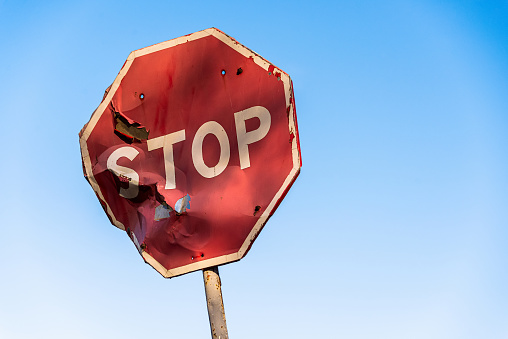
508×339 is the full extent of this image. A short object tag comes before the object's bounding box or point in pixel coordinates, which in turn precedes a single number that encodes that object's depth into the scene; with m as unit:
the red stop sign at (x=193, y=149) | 2.55
